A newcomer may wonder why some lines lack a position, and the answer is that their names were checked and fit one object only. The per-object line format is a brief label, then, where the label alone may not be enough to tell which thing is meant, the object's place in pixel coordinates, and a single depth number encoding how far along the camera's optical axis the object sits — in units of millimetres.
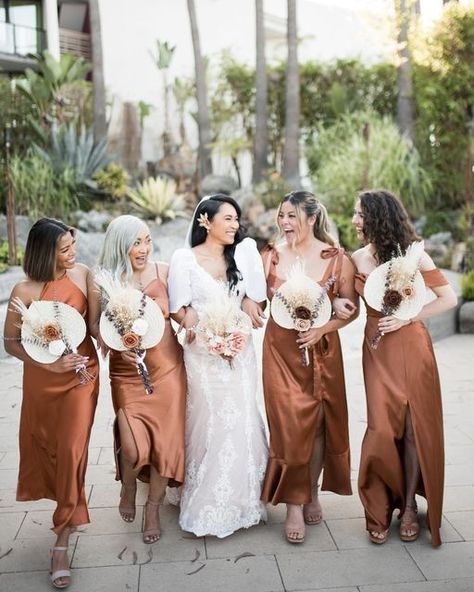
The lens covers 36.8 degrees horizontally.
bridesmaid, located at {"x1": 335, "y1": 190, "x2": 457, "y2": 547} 3738
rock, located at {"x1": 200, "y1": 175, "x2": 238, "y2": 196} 17031
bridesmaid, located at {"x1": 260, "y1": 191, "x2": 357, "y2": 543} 3875
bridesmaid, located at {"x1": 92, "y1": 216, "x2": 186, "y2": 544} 3746
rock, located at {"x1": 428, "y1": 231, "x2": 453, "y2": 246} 13676
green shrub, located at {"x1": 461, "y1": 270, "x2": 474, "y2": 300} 9625
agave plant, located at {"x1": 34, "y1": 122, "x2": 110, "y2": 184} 15547
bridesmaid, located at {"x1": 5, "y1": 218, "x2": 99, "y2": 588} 3529
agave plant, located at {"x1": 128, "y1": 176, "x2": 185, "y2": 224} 15055
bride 3906
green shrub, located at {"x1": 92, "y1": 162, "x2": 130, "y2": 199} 15727
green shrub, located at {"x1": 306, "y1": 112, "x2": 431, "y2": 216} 14477
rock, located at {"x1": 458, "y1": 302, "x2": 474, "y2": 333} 9518
